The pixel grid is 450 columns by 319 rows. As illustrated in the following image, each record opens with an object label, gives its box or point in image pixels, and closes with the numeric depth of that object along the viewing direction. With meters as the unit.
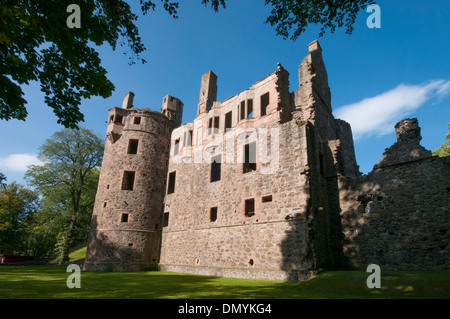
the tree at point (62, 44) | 6.20
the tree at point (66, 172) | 28.48
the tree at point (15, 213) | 31.62
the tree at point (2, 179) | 33.18
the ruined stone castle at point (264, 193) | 12.88
